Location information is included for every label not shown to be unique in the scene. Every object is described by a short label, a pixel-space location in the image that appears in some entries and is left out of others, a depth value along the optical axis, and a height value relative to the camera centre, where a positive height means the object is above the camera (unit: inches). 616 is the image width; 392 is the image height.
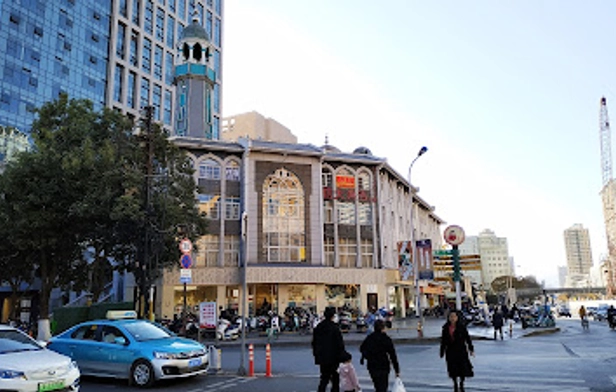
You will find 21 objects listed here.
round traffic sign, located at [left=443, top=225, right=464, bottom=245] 913.0 +83.2
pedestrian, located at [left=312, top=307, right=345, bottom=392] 327.6 -42.3
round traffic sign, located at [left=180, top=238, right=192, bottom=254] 655.1 +51.2
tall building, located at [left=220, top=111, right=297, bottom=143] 3141.2 +986.2
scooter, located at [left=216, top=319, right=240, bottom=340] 982.4 -88.1
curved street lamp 1020.5 +50.8
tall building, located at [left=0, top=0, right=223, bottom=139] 2078.0 +1101.5
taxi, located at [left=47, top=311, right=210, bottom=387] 428.8 -56.0
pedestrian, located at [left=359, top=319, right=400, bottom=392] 316.2 -46.7
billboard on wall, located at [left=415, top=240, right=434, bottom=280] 1023.2 +51.2
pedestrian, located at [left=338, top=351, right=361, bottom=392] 317.4 -59.4
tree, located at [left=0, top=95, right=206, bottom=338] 963.3 +189.2
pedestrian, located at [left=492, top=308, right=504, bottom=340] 896.4 -70.5
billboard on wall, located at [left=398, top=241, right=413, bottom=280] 1208.2 +54.2
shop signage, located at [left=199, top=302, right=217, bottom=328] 746.2 -40.5
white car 307.4 -50.2
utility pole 795.4 +95.6
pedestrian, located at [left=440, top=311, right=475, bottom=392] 339.3 -45.4
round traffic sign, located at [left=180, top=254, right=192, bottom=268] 626.5 +30.8
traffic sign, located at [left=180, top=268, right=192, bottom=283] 615.5 +13.3
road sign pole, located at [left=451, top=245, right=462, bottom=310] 877.8 +30.8
